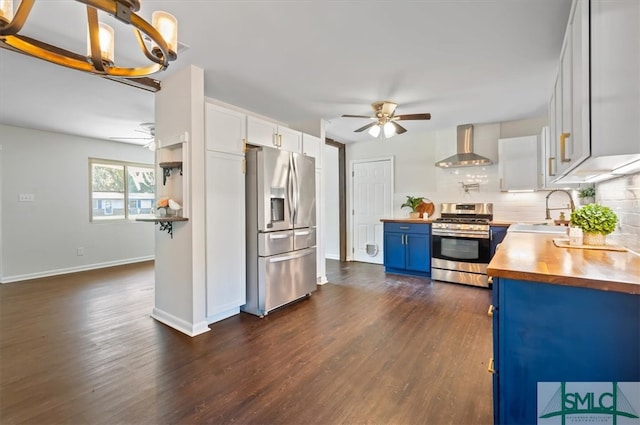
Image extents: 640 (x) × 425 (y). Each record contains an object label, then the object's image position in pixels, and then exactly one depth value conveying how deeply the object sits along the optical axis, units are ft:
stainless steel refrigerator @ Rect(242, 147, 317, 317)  10.16
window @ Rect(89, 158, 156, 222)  18.07
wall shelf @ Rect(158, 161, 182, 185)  9.02
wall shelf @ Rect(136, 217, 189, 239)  8.49
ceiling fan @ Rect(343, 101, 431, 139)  11.32
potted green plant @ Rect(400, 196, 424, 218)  16.66
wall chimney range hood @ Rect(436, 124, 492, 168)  14.62
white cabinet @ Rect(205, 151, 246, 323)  9.30
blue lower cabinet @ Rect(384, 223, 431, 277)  14.89
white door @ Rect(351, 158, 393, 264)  18.43
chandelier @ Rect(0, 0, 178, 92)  3.53
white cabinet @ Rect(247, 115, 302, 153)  10.59
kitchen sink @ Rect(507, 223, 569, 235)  9.11
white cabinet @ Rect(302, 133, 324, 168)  13.25
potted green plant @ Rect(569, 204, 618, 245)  5.78
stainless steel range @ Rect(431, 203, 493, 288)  13.33
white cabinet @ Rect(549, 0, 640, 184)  3.70
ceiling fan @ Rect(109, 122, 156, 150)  14.48
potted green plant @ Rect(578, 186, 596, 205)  9.14
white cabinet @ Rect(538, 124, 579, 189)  7.53
